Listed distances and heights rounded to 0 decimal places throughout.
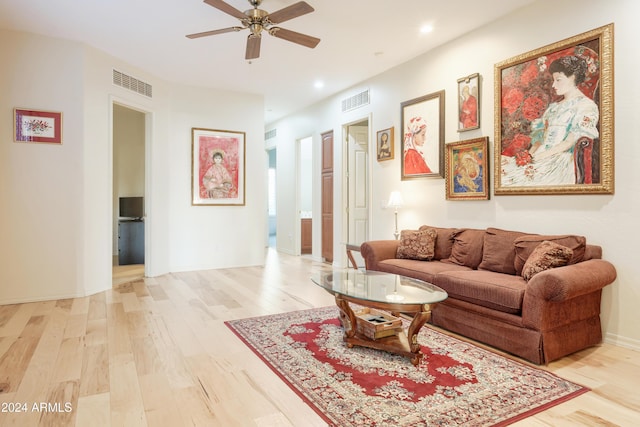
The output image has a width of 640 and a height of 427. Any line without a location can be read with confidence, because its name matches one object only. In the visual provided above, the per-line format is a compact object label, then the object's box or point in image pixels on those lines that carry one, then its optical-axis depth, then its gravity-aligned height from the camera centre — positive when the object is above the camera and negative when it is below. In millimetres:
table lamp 4965 +130
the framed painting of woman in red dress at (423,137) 4602 +942
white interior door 6453 +466
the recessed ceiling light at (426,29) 4055 +1974
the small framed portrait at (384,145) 5371 +956
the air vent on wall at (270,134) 8883 +1857
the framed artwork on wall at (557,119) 3074 +822
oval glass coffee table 2547 -642
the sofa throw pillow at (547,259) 2863 -370
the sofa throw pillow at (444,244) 4188 -370
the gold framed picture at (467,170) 4043 +455
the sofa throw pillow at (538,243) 3021 -285
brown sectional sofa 2576 -625
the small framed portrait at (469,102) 4117 +1197
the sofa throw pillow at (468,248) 3801 -384
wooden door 6867 +280
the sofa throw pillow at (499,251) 3421 -378
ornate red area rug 1972 -1046
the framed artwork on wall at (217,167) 6172 +743
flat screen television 6758 +90
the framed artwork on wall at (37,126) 4181 +966
